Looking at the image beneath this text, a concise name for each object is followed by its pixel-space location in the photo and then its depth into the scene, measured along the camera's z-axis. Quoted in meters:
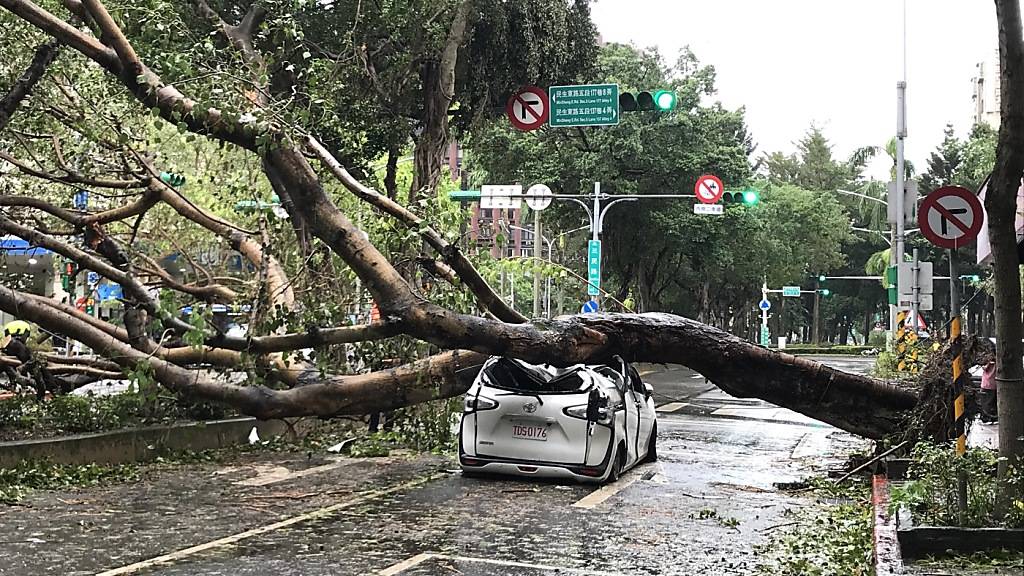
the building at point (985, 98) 93.90
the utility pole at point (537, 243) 34.25
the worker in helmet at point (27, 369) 14.91
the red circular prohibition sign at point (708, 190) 33.60
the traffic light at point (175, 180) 15.27
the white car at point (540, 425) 12.40
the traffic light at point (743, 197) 31.78
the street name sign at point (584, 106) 21.86
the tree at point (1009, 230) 8.61
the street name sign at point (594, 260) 38.28
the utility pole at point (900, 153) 30.27
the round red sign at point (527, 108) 22.88
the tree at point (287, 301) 11.31
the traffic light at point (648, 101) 20.45
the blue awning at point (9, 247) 16.61
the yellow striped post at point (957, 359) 10.72
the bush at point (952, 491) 7.80
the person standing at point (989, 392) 15.64
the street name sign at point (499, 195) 28.55
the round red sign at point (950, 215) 11.84
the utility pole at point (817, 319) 78.50
